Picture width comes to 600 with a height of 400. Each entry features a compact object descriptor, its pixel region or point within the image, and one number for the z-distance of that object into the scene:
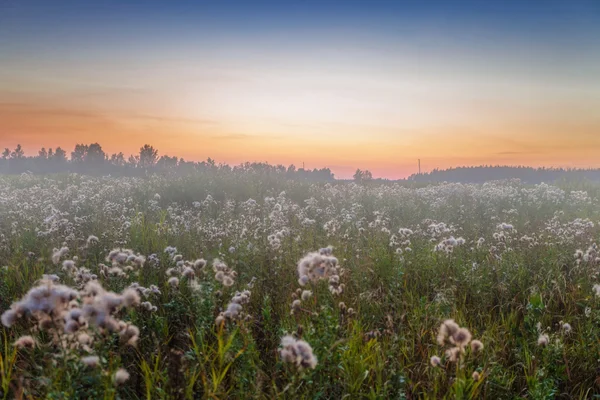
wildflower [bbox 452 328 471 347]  2.60
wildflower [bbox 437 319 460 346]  2.66
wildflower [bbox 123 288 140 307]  2.46
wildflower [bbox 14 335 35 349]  2.62
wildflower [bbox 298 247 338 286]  3.34
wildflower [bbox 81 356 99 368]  2.44
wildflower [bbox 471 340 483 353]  2.68
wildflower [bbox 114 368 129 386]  2.39
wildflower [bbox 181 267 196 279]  3.97
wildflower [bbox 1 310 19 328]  2.48
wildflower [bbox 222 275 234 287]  3.97
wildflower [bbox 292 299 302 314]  3.53
